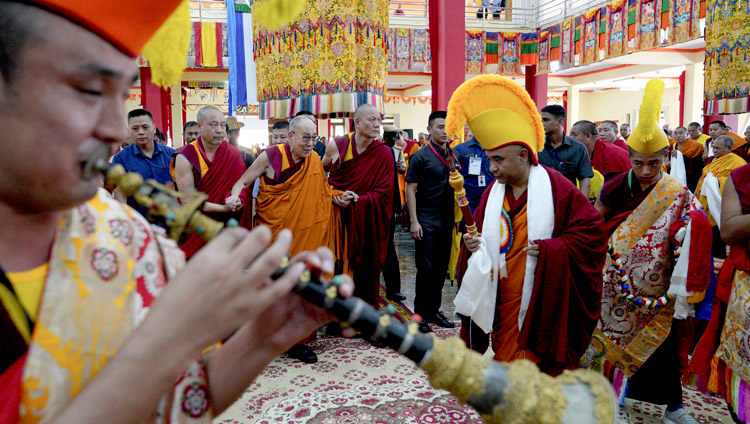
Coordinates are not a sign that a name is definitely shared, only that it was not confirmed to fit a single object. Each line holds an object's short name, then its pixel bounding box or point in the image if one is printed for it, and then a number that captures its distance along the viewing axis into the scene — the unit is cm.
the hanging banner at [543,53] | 1076
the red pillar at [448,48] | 706
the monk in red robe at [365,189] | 382
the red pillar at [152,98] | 1051
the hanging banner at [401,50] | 1036
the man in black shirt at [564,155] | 400
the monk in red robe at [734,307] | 217
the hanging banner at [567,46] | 1020
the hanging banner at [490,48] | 1072
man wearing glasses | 355
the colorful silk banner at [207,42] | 970
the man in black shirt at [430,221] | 405
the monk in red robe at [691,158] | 777
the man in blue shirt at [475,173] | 419
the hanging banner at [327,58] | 391
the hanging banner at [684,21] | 754
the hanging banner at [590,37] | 957
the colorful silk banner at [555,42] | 1054
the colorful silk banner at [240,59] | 458
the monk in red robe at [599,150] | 486
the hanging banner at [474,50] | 1065
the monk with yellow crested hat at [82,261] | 56
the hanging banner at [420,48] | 1049
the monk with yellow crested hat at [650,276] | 250
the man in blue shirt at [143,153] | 385
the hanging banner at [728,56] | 480
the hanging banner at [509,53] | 1090
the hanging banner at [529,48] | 1102
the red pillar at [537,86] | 1179
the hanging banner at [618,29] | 890
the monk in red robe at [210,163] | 383
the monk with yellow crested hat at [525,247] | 214
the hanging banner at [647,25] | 821
